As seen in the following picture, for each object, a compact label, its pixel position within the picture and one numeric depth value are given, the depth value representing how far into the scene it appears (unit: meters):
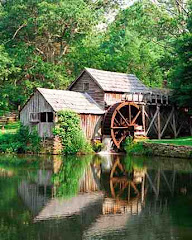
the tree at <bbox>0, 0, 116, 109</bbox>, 39.62
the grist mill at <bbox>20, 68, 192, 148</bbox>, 28.17
